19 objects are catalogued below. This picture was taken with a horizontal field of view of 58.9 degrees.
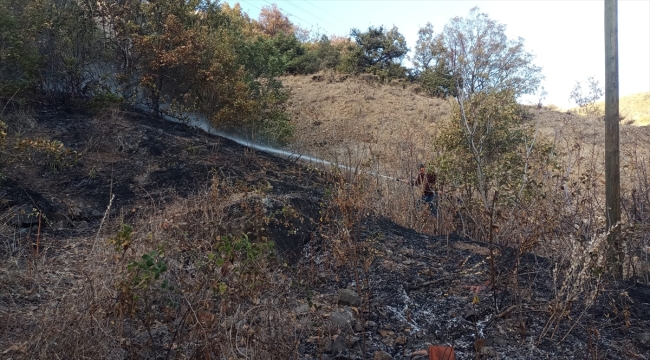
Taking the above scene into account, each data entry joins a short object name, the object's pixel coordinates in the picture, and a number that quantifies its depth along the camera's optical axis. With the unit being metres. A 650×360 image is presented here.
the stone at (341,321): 3.79
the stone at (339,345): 3.57
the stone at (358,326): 3.88
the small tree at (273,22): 33.66
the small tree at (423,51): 18.84
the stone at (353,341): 3.63
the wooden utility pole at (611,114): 5.43
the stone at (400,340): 3.77
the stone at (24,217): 5.64
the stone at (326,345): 3.52
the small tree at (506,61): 16.89
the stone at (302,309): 3.83
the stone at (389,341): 3.76
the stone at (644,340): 3.77
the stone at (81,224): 6.13
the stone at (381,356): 3.52
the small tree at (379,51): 25.20
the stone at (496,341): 3.73
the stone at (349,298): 4.20
